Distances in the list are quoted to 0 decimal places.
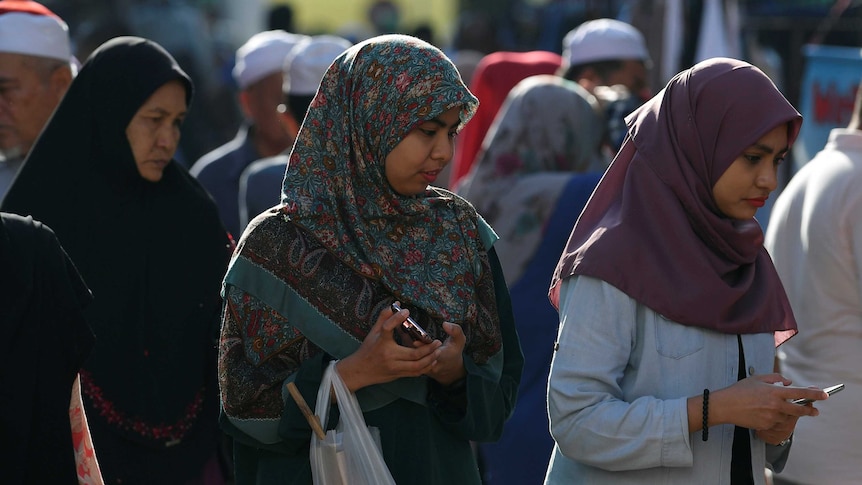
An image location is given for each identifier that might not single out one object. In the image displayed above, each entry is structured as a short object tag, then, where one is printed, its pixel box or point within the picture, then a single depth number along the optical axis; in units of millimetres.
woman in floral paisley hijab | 5539
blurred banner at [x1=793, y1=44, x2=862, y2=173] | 13086
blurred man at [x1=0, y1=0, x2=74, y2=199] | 8453
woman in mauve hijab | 5336
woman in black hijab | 6980
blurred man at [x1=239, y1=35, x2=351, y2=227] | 9344
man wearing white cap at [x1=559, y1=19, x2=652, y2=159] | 12727
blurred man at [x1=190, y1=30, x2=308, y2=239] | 11539
